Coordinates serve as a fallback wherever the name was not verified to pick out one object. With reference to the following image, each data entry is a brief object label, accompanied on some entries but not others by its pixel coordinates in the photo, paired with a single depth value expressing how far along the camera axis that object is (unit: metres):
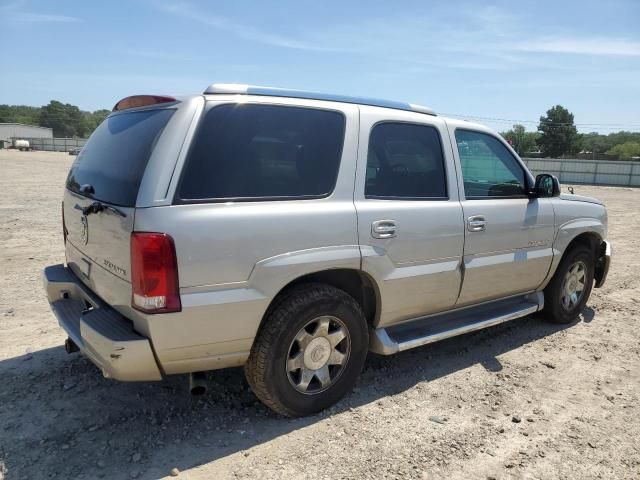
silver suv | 2.54
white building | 88.69
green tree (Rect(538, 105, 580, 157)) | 77.94
